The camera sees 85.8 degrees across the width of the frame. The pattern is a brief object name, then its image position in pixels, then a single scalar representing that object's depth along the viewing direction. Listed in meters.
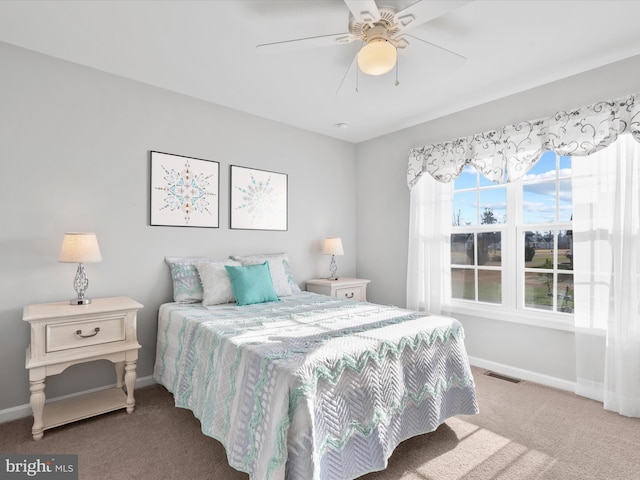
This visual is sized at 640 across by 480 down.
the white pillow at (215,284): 2.90
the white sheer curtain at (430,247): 3.65
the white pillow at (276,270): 3.37
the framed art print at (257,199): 3.53
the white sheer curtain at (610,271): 2.49
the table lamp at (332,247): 4.05
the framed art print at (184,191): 3.03
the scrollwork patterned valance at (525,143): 2.53
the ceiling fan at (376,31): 1.68
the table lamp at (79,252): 2.34
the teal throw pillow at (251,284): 2.92
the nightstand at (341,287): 3.84
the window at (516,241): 3.01
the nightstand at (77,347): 2.13
